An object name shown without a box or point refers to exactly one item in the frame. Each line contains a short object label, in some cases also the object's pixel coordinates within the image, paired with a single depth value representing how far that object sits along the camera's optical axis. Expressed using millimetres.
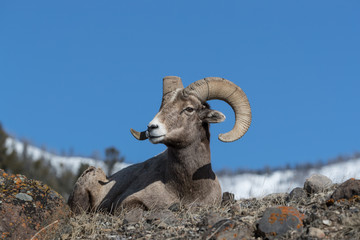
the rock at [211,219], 17547
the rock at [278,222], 15914
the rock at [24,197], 20531
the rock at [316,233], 15483
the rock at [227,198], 23672
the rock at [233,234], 15898
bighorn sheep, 22312
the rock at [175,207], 21812
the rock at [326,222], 16266
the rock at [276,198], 22156
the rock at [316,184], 22672
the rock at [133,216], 19641
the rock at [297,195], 21500
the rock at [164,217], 19152
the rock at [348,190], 18437
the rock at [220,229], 16078
